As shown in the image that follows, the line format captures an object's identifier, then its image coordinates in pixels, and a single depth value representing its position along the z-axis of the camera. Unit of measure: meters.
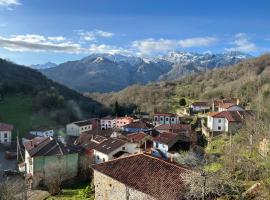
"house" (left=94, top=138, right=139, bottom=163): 28.16
